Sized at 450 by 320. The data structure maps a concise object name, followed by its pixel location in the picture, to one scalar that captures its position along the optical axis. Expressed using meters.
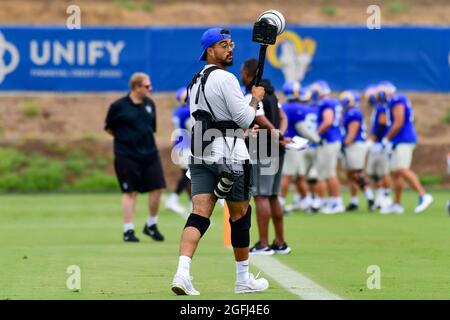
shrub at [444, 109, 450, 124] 37.40
